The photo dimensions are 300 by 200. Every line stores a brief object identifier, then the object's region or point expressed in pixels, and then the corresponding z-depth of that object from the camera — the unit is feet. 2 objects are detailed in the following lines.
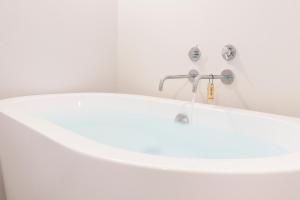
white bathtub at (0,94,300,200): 2.15
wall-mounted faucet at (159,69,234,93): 4.84
